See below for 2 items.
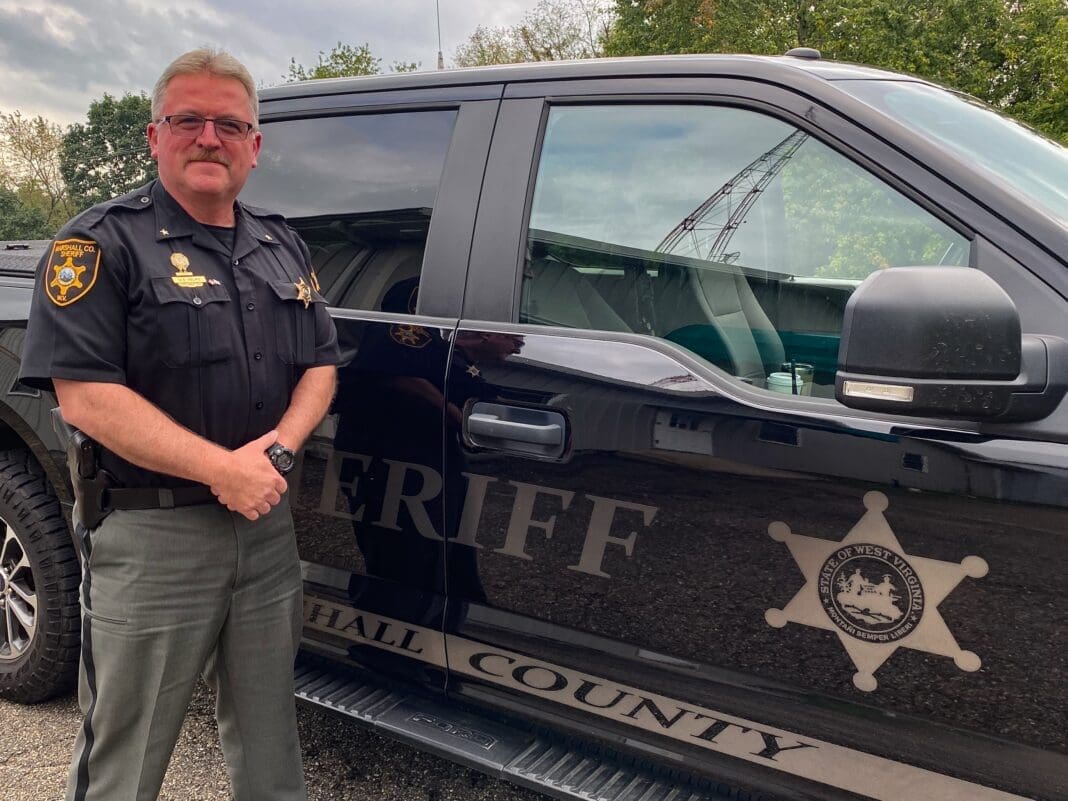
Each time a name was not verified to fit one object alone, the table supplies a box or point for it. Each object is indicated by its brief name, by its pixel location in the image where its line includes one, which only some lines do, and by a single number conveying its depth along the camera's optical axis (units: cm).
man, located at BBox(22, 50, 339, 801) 145
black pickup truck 131
